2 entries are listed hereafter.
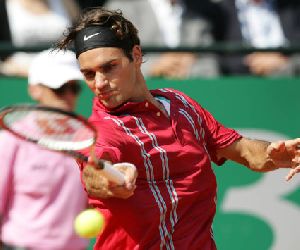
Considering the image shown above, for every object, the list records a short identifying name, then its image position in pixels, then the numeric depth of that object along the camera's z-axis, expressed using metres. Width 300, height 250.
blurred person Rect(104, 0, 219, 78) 15.00
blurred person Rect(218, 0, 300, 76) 14.51
